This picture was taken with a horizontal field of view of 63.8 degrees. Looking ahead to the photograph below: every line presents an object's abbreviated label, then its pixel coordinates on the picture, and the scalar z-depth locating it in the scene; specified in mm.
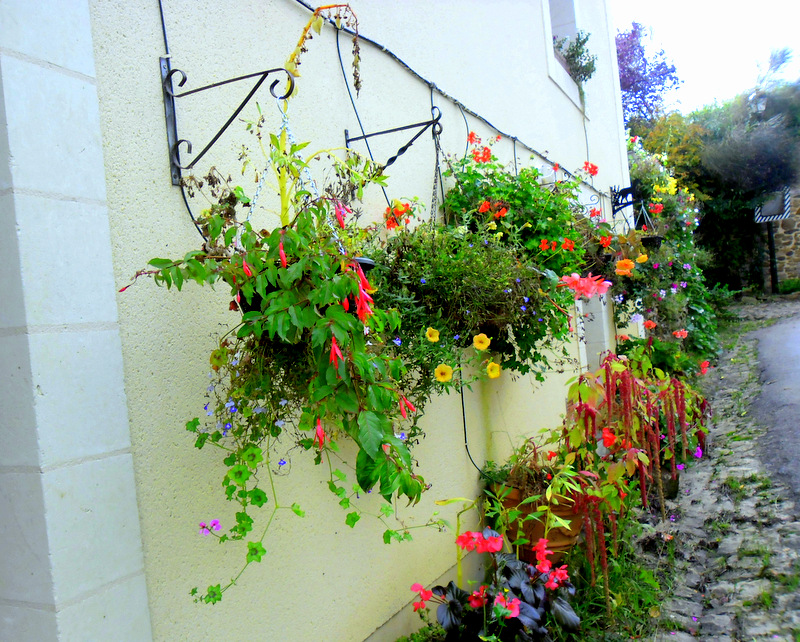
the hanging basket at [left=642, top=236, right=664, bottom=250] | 5328
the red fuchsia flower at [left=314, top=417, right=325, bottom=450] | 1543
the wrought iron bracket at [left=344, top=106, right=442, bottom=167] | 2573
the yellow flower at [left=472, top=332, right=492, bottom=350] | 2764
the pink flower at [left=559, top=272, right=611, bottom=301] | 2826
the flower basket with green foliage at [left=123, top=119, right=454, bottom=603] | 1505
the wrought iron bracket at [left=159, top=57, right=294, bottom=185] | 1839
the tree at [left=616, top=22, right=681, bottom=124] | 16859
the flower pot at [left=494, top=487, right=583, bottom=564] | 3256
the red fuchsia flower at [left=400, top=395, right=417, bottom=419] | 1653
